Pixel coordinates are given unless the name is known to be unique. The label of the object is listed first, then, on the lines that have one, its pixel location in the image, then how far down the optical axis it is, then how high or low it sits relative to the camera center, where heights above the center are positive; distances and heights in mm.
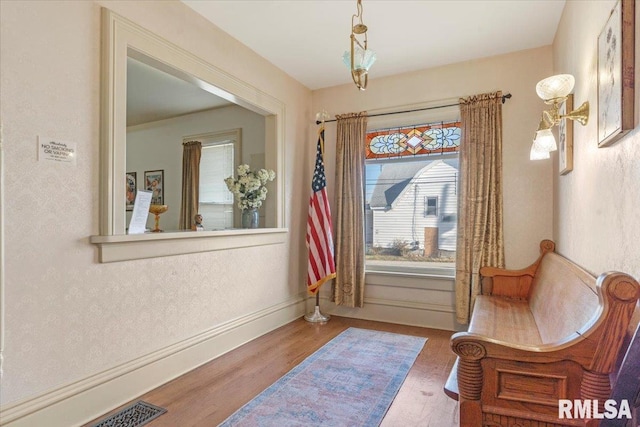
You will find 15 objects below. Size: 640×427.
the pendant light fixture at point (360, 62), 1901 +843
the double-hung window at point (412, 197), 3660 +196
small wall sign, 1808 +339
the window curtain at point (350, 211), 3871 +45
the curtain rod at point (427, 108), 3307 +1126
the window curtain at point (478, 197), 3289 +178
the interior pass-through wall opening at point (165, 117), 2096 +1052
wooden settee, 1152 -539
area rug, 1990 -1157
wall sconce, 1839 +652
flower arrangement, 3418 +270
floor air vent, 1931 -1162
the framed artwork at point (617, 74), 1220 +543
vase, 3447 -34
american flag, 3785 -245
